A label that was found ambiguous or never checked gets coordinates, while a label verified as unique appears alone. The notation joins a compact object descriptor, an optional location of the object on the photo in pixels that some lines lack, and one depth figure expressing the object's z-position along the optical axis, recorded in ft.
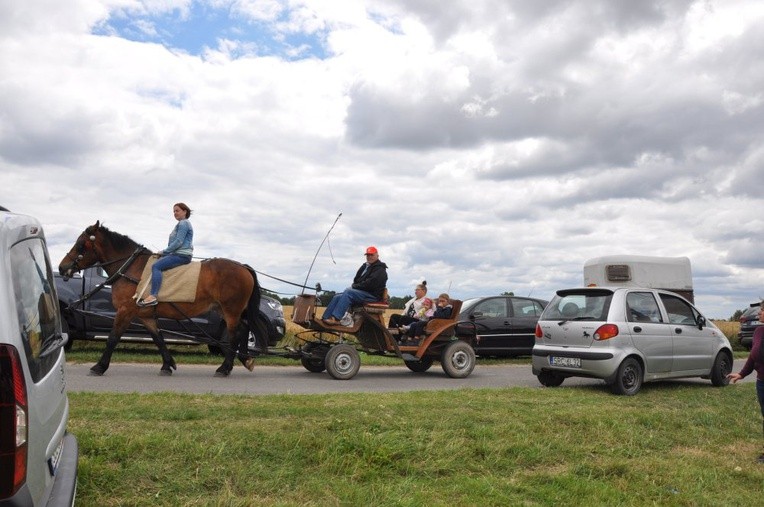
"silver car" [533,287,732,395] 36.76
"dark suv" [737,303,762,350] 83.10
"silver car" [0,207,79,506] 9.23
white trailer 71.10
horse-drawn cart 40.83
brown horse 38.55
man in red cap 40.45
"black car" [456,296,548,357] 57.41
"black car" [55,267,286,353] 46.68
